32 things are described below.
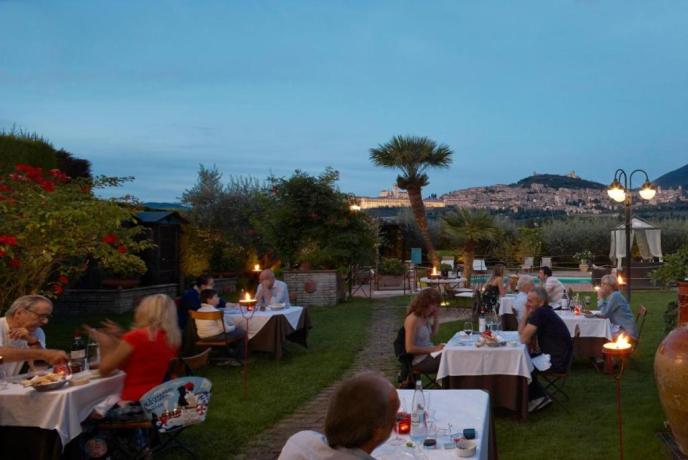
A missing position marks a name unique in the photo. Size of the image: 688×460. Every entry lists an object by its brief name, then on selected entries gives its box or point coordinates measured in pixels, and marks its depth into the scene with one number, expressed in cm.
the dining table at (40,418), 402
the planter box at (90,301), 1385
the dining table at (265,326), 862
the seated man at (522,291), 765
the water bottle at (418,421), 298
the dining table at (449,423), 275
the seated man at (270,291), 964
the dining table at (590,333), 803
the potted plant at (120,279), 1473
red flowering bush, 707
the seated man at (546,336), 596
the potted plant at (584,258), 2458
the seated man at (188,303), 823
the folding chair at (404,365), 600
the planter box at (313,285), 1563
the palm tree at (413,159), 2228
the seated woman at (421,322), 581
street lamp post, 1123
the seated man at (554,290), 905
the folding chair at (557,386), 611
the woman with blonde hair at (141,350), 432
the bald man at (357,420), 187
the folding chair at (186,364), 477
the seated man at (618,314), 795
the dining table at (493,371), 571
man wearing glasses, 459
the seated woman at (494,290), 1058
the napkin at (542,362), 600
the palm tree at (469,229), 2091
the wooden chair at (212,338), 759
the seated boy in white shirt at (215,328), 802
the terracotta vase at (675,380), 367
